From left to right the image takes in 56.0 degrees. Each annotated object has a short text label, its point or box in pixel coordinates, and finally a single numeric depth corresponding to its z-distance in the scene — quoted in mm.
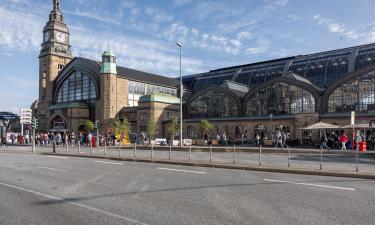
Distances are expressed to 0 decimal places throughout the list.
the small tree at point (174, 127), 51531
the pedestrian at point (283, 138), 35719
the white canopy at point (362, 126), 32616
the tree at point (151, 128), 52094
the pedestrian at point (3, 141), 49144
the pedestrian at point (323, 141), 30831
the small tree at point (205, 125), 50344
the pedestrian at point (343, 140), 29875
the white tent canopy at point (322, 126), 34109
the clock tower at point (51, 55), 82000
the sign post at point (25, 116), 36284
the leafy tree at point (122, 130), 51312
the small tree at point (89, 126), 67238
